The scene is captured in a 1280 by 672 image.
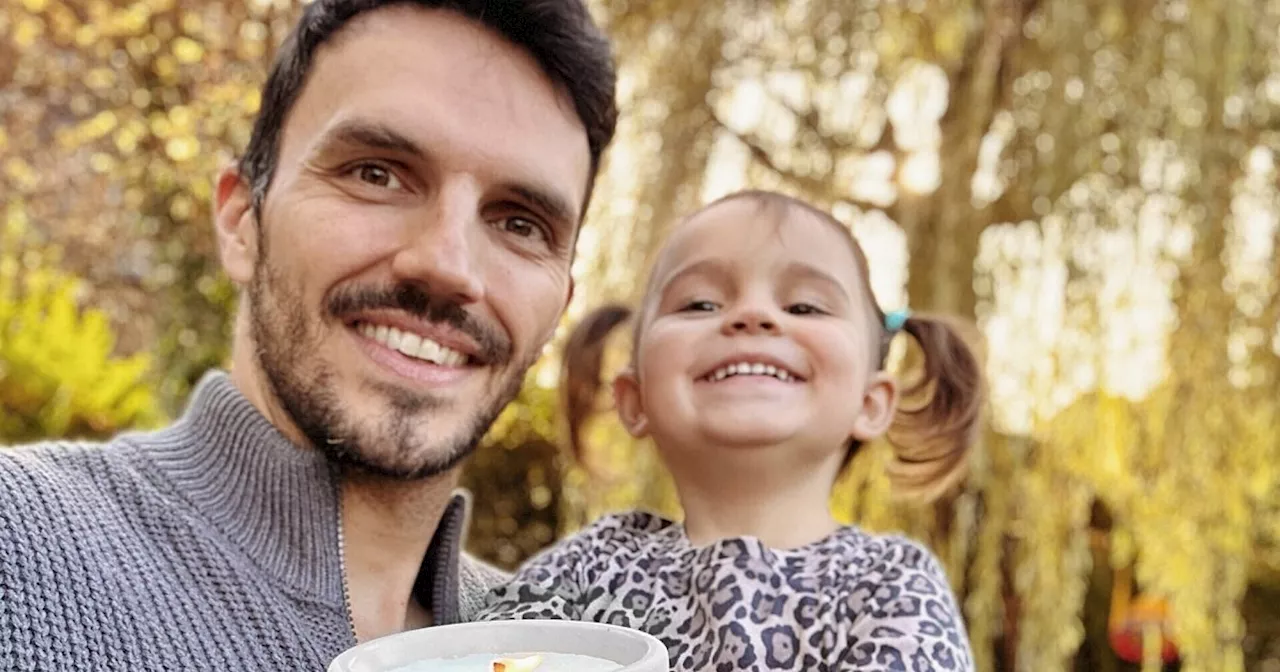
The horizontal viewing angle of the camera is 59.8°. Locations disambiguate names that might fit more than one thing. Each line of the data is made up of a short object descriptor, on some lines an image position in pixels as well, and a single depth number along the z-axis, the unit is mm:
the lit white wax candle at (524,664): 727
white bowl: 734
